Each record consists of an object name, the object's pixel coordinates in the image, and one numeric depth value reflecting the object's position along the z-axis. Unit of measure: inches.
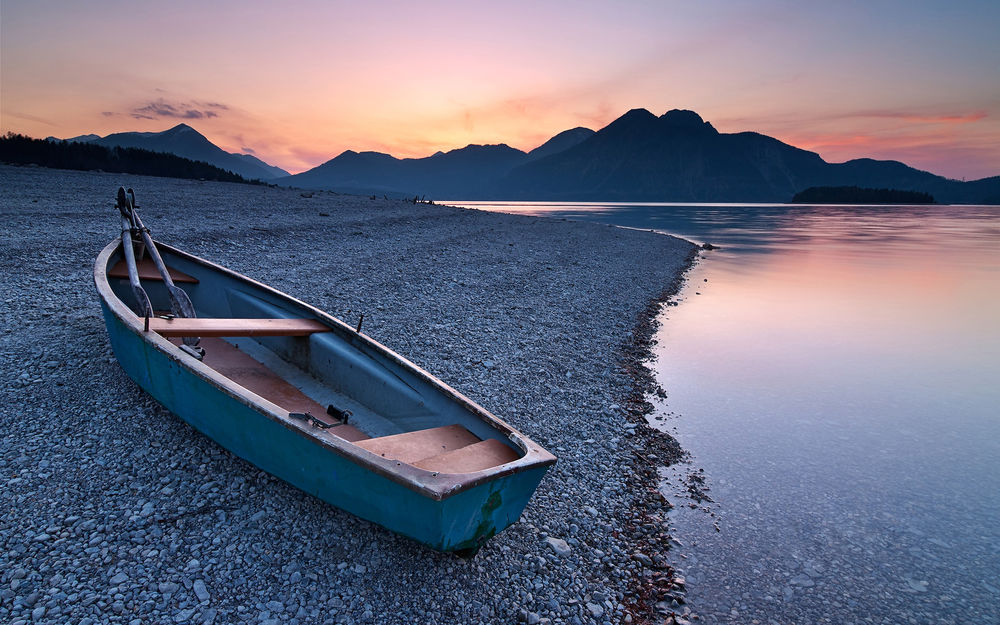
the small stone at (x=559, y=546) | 154.8
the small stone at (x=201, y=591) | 121.6
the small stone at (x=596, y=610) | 135.5
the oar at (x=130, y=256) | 202.9
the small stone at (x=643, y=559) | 160.2
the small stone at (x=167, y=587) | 121.9
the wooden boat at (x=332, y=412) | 124.6
